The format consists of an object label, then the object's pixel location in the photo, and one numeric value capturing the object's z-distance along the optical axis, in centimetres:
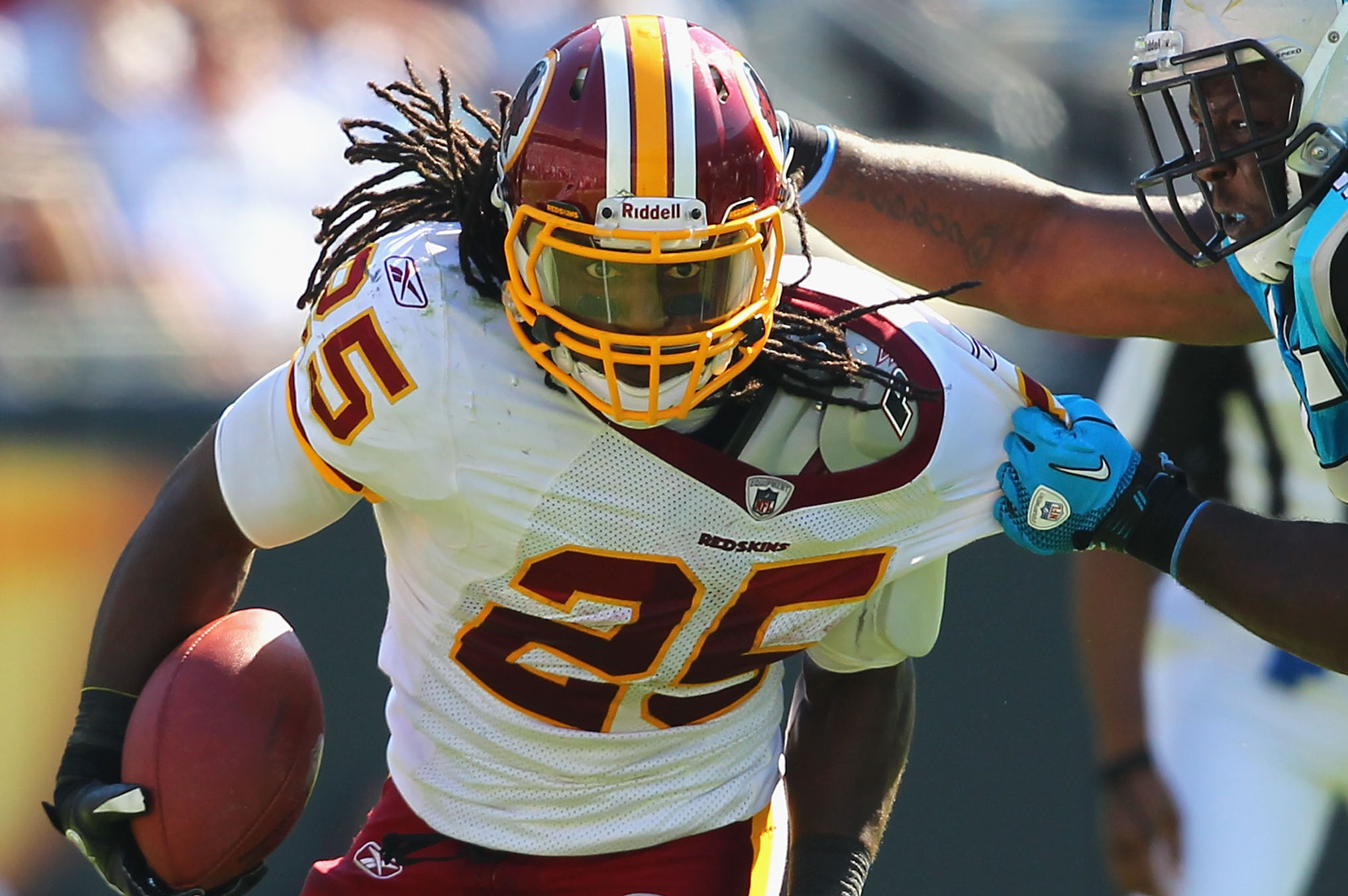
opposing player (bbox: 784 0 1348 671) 1457
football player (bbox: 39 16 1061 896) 1456
